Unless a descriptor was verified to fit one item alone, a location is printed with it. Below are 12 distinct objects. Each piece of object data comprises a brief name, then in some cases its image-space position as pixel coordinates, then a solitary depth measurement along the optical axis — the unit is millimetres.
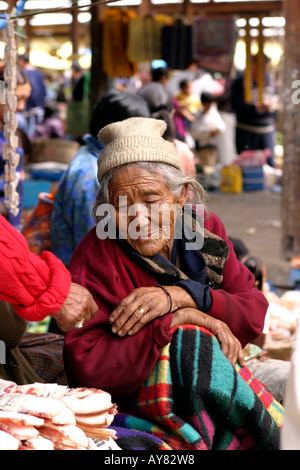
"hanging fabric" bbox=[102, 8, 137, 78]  14391
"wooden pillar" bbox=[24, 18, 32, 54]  22442
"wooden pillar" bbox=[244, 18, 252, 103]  17016
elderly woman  3760
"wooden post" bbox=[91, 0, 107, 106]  13758
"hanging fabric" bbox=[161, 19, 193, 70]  16266
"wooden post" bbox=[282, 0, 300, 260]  11141
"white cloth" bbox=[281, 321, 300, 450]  2451
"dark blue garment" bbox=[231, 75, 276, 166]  20797
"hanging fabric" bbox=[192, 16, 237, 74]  16562
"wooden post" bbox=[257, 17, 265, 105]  17369
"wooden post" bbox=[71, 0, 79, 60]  20445
